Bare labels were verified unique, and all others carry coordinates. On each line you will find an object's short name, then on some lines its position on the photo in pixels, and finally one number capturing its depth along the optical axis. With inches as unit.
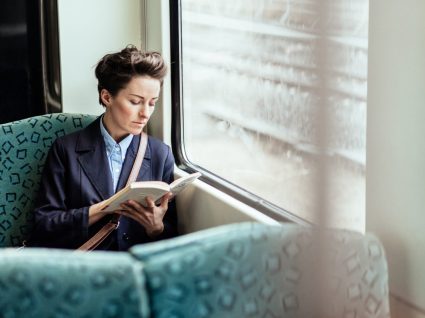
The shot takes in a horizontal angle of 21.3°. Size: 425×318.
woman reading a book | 120.6
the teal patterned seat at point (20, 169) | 127.1
